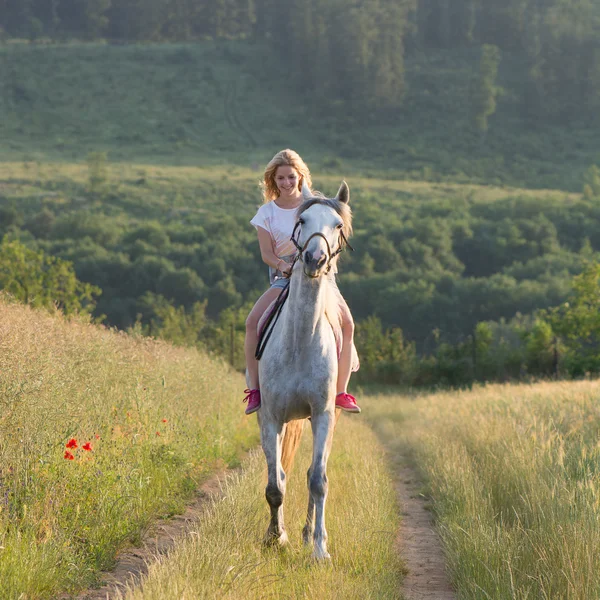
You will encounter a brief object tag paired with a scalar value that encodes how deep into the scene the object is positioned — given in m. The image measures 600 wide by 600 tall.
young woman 16.72
